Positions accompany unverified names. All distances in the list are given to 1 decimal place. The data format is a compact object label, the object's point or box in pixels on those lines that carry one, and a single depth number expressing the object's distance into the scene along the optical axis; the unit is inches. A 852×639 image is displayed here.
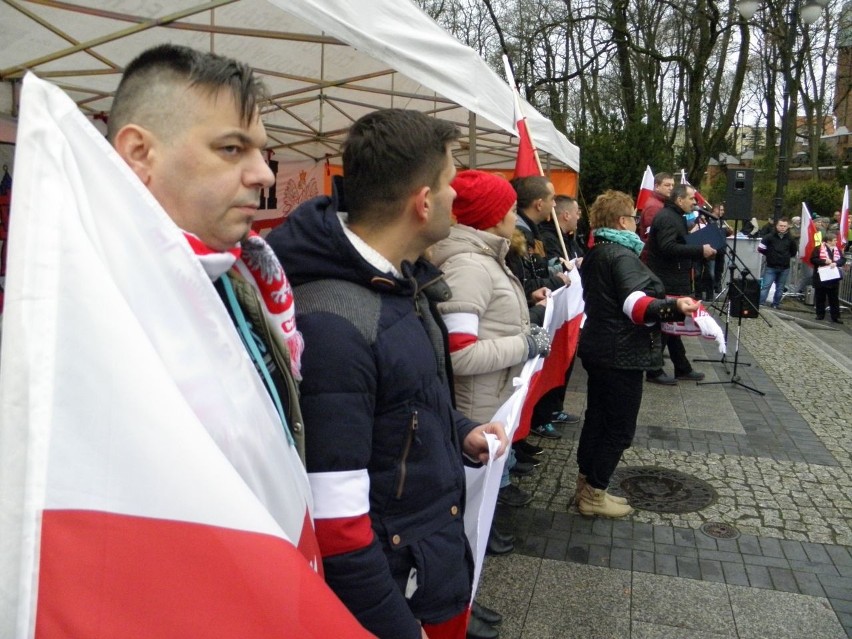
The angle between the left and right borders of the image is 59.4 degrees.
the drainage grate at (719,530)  170.7
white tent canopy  132.2
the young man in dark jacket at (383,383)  61.4
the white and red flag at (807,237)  546.7
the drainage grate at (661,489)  188.5
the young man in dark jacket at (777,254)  599.5
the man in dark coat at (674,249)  300.2
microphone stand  335.6
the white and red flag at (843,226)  560.1
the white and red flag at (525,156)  215.6
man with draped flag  35.1
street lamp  657.0
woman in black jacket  163.0
